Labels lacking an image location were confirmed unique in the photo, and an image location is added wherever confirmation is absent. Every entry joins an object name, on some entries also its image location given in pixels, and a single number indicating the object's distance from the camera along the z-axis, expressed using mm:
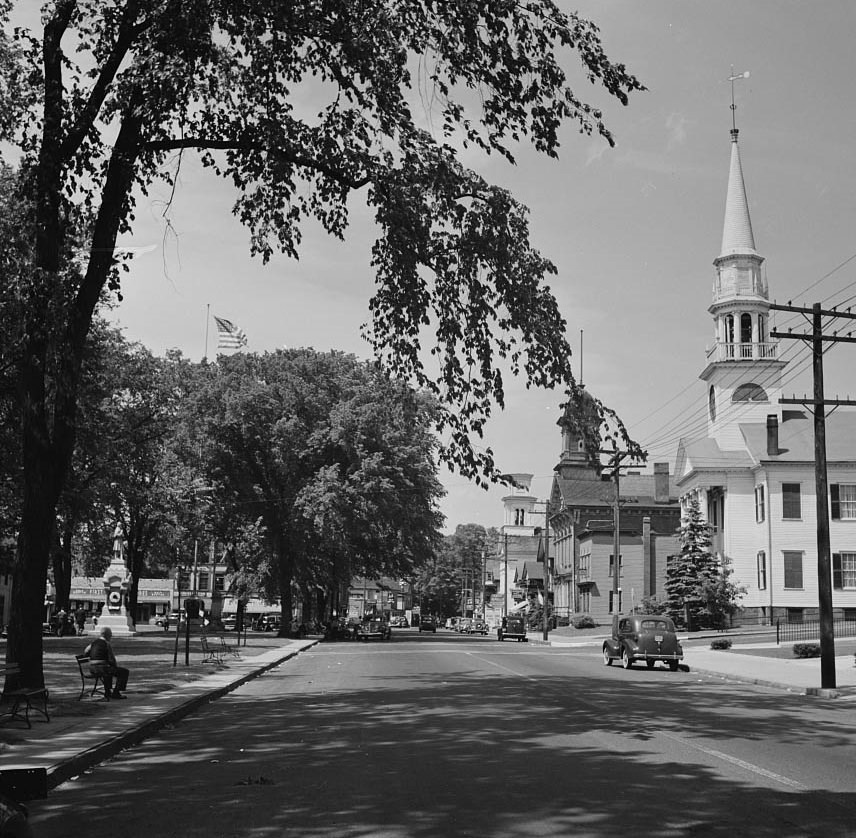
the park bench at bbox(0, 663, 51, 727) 14023
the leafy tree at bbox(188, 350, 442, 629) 54781
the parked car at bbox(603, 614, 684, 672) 31719
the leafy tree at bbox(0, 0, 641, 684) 16172
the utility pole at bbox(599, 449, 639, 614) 54000
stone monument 53688
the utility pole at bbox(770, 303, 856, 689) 23344
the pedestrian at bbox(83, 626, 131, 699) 18094
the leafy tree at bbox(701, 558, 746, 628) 58528
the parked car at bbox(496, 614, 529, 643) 69500
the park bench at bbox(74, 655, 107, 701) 17984
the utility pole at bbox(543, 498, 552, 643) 64850
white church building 60938
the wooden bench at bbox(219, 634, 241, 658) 36800
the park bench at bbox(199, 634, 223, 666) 31316
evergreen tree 59062
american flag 60688
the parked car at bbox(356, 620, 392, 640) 61500
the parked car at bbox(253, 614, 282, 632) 80400
